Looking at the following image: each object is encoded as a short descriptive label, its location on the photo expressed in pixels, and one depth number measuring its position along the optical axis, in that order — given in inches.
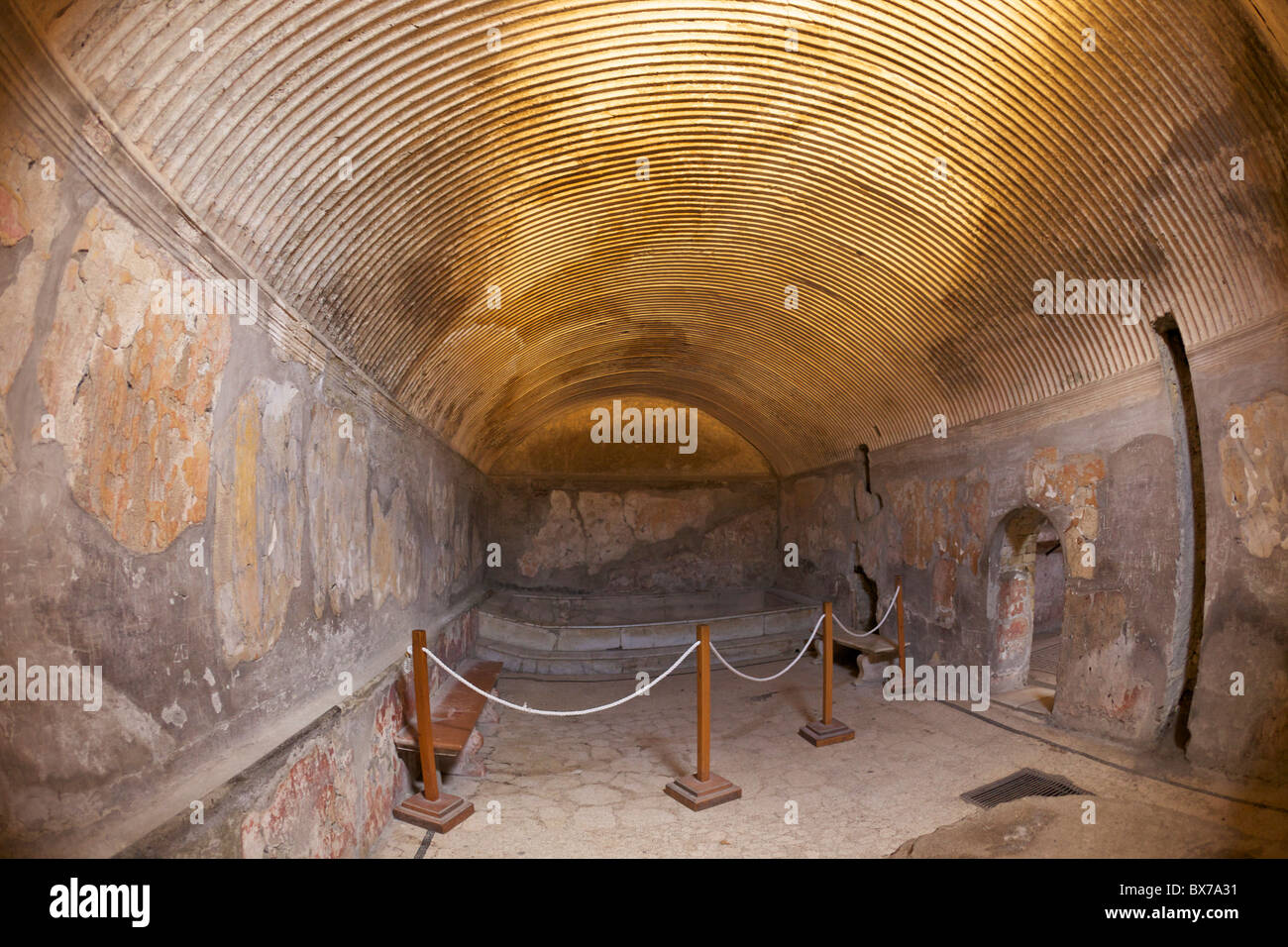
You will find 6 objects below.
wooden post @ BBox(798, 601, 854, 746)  283.3
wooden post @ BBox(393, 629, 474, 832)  210.7
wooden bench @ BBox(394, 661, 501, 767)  229.3
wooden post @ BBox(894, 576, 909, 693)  345.2
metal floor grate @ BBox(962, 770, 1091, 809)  225.9
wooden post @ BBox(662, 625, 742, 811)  224.3
